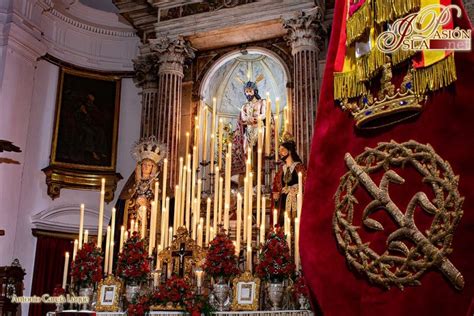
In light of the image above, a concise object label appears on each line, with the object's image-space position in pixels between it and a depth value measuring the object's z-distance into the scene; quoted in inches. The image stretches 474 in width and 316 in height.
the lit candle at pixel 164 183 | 241.8
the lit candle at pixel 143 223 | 257.7
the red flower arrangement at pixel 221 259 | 191.2
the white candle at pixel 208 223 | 227.9
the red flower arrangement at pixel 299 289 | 177.2
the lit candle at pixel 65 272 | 224.4
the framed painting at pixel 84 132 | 388.2
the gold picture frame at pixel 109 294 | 206.2
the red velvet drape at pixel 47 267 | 358.6
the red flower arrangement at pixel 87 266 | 218.8
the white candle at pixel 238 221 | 209.0
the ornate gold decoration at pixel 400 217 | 75.4
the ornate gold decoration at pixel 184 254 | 208.5
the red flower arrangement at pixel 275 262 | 183.8
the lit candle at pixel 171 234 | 239.1
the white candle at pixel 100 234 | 224.8
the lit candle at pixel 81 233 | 232.2
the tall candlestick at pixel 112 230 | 226.7
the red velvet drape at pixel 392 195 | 74.4
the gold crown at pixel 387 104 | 81.3
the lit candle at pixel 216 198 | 226.5
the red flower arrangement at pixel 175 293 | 182.1
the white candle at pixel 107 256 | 226.3
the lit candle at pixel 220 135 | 319.0
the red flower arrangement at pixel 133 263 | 204.5
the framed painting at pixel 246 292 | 184.1
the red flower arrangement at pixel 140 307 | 182.4
